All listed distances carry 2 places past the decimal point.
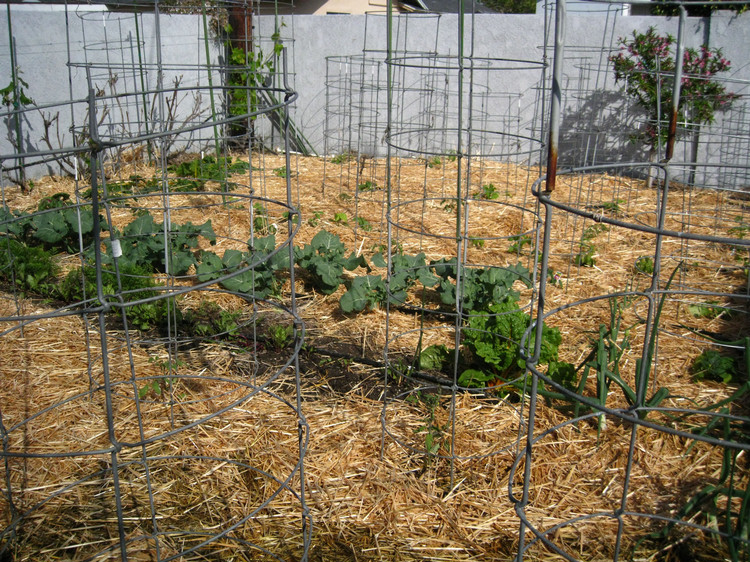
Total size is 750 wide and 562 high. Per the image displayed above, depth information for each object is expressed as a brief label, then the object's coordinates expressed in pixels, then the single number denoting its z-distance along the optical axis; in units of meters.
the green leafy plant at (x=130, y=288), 4.08
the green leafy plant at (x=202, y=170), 7.50
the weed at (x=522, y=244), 5.44
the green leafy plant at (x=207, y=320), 3.98
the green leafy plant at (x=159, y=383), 3.23
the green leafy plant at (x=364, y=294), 4.20
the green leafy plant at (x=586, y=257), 5.39
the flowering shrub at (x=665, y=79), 8.11
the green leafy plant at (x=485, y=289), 3.77
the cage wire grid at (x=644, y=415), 1.85
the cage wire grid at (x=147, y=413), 2.47
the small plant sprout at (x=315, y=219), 6.45
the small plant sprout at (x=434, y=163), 9.59
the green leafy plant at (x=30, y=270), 4.55
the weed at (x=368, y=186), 7.76
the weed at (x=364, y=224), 6.27
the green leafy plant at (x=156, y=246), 4.48
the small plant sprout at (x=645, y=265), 5.20
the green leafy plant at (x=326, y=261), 4.48
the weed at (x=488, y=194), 7.17
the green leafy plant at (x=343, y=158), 9.48
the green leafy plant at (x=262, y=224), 5.93
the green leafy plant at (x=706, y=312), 4.40
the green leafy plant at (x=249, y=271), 4.28
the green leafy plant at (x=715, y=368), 3.55
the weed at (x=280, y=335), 3.91
